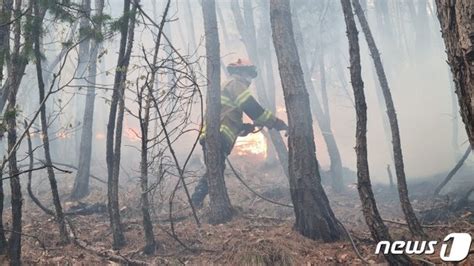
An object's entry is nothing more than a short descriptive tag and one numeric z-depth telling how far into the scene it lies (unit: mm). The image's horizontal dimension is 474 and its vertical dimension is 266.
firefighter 6961
